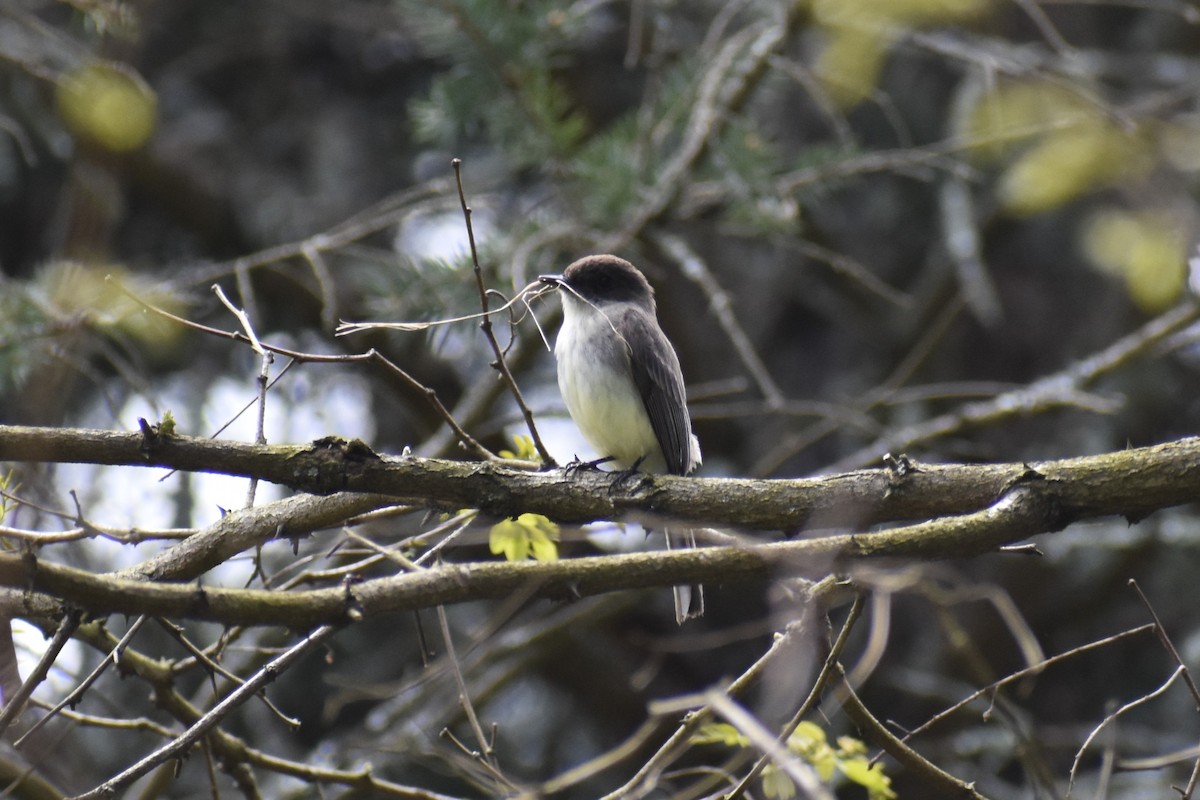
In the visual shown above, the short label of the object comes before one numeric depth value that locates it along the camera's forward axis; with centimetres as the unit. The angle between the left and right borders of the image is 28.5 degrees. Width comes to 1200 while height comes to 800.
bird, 810
